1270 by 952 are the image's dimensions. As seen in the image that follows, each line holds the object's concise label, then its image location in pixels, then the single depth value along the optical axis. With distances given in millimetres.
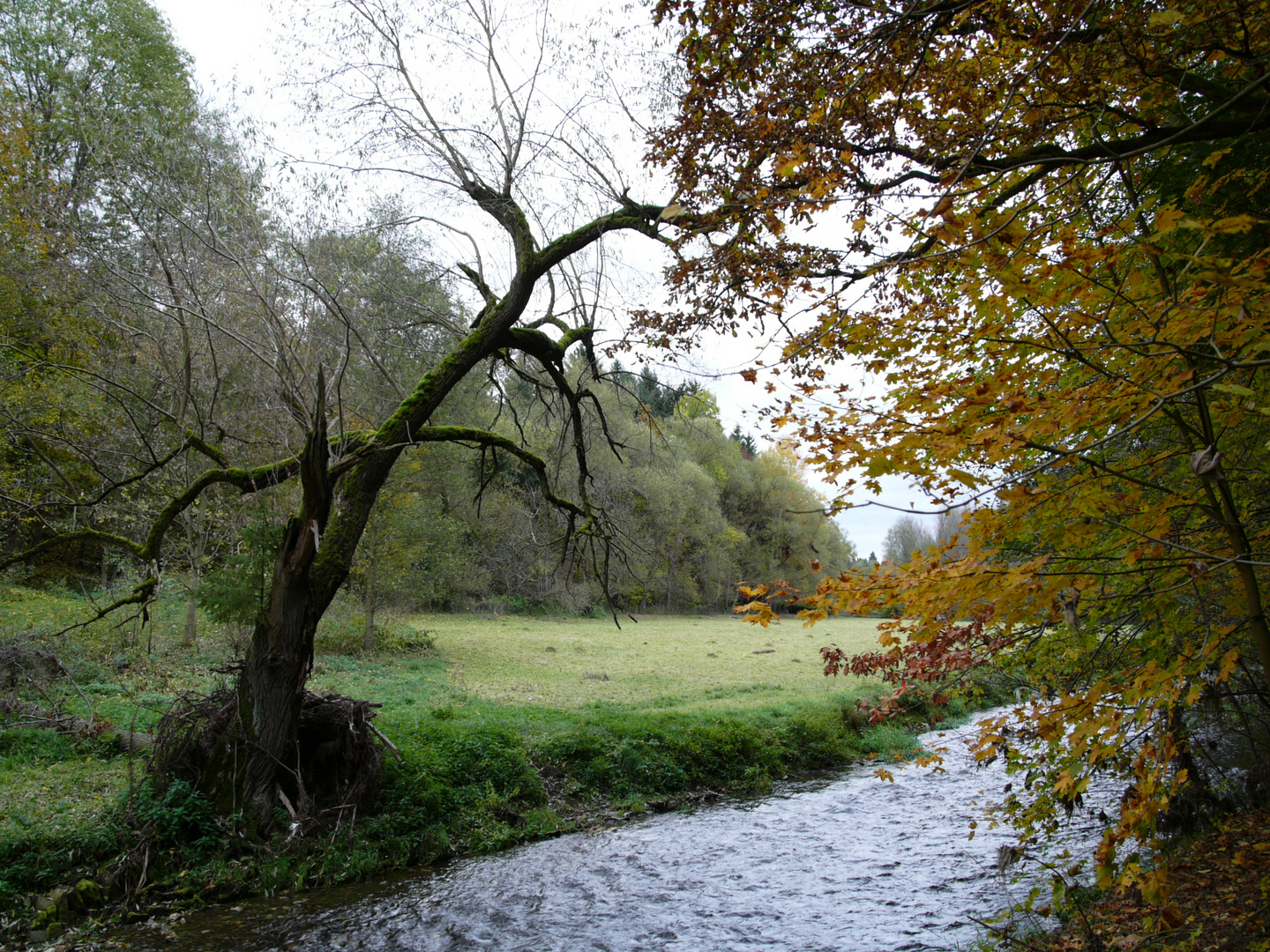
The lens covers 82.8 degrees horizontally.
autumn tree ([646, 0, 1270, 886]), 3404
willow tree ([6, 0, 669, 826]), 6977
